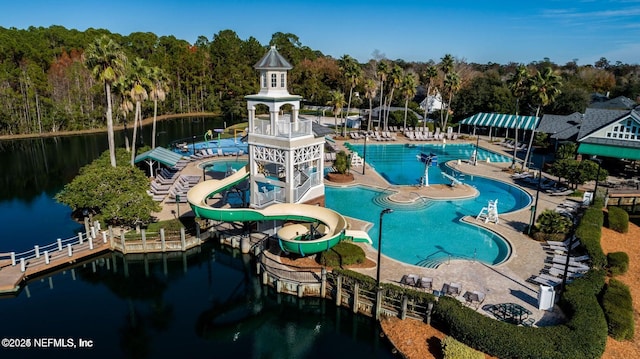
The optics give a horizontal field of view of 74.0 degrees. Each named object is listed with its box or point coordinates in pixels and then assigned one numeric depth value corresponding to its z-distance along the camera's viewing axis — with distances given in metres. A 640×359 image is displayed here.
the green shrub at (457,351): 16.28
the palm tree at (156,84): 44.08
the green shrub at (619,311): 17.91
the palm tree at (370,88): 65.69
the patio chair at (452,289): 20.75
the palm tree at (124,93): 36.11
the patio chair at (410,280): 21.55
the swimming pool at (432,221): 26.69
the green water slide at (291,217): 23.22
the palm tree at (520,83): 48.00
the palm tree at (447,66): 65.19
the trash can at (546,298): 19.64
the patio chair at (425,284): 21.23
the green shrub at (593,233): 22.84
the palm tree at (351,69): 63.53
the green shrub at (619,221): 30.22
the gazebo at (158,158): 40.34
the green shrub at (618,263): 23.25
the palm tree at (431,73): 67.38
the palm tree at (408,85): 64.25
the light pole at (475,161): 50.28
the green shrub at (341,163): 41.62
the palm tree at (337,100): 63.97
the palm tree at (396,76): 64.06
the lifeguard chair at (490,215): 31.20
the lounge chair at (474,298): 19.94
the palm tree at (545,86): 44.69
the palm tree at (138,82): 37.53
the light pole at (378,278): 20.08
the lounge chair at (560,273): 22.40
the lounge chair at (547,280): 21.78
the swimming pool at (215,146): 54.28
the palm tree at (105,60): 32.91
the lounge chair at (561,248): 25.69
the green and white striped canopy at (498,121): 62.59
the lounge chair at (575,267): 22.61
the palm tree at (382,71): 64.14
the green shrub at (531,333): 15.98
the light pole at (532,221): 28.91
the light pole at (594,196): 33.38
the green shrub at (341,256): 23.77
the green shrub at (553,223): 27.38
